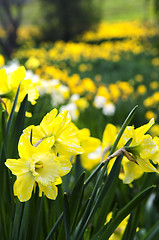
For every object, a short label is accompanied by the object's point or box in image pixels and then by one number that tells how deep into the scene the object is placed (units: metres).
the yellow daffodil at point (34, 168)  0.75
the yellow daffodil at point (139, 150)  0.80
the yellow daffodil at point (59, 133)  0.80
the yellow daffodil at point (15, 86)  0.96
